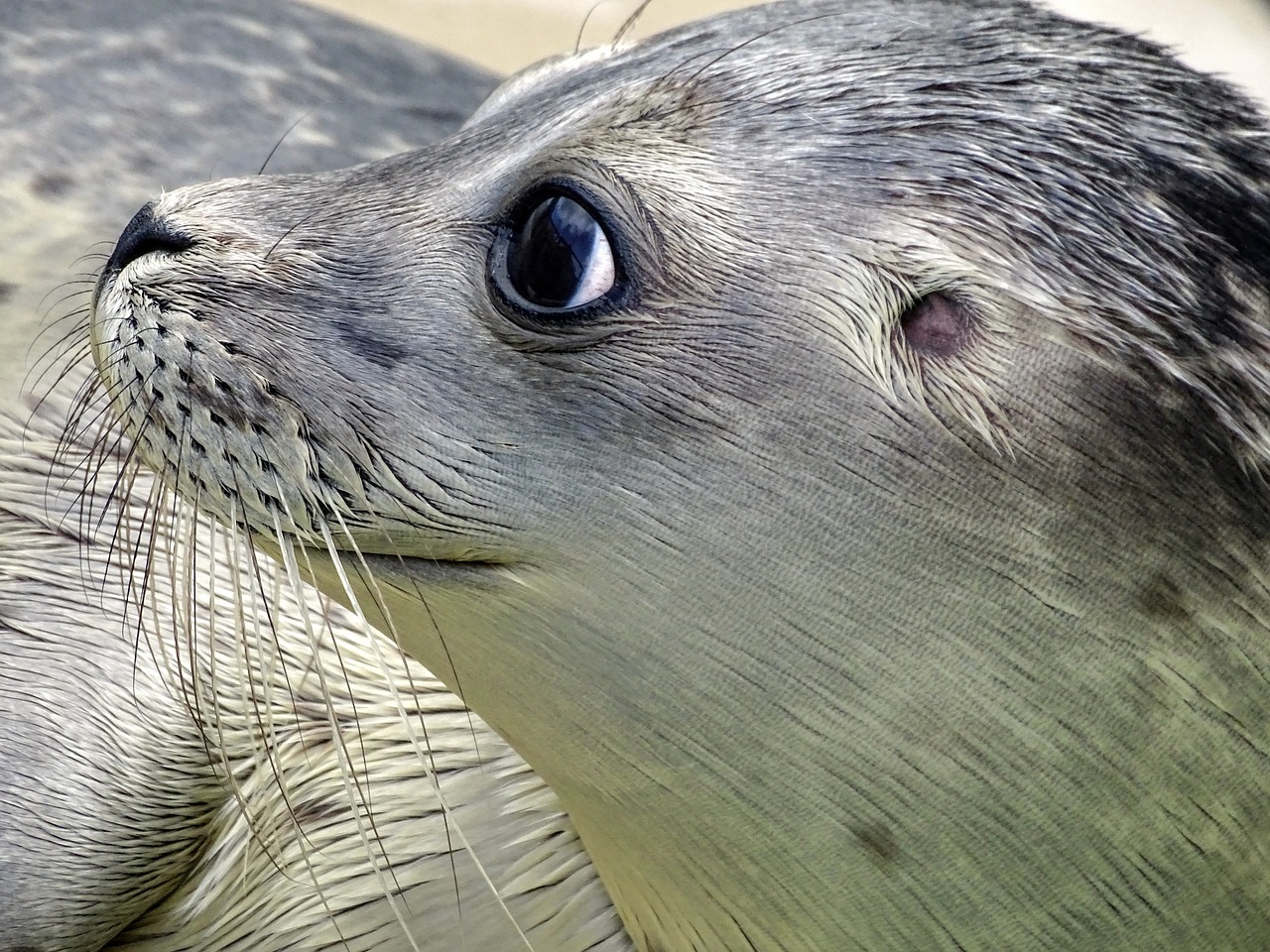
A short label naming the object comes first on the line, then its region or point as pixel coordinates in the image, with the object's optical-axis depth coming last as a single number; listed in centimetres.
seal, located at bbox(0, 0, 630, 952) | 217
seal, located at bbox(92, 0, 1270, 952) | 205
